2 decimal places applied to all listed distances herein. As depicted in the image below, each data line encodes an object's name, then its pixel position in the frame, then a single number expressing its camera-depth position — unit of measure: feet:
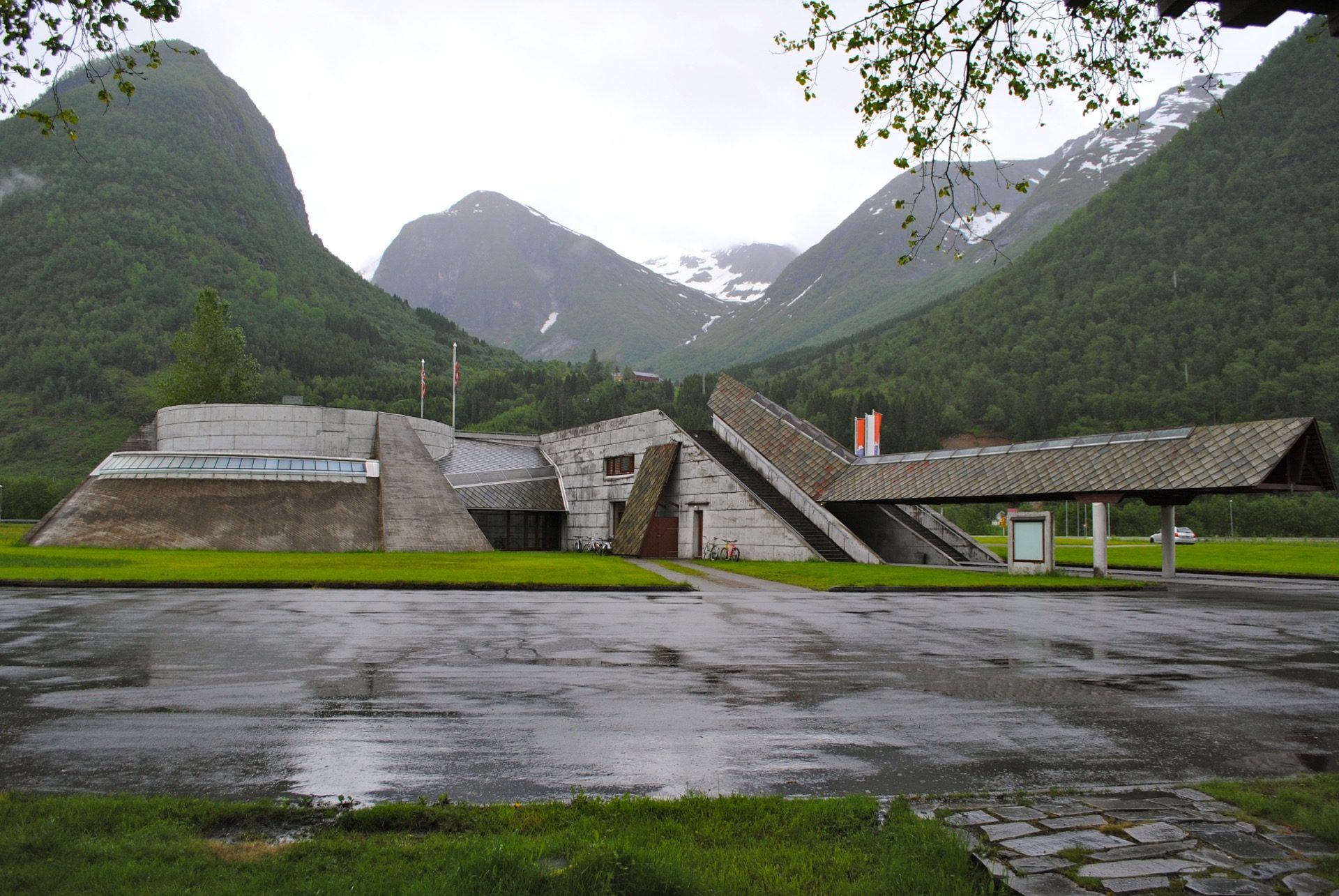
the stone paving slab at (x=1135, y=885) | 12.84
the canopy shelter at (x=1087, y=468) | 82.12
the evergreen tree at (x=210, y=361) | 236.22
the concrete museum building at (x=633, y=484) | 94.43
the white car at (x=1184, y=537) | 220.64
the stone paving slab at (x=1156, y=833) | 14.89
